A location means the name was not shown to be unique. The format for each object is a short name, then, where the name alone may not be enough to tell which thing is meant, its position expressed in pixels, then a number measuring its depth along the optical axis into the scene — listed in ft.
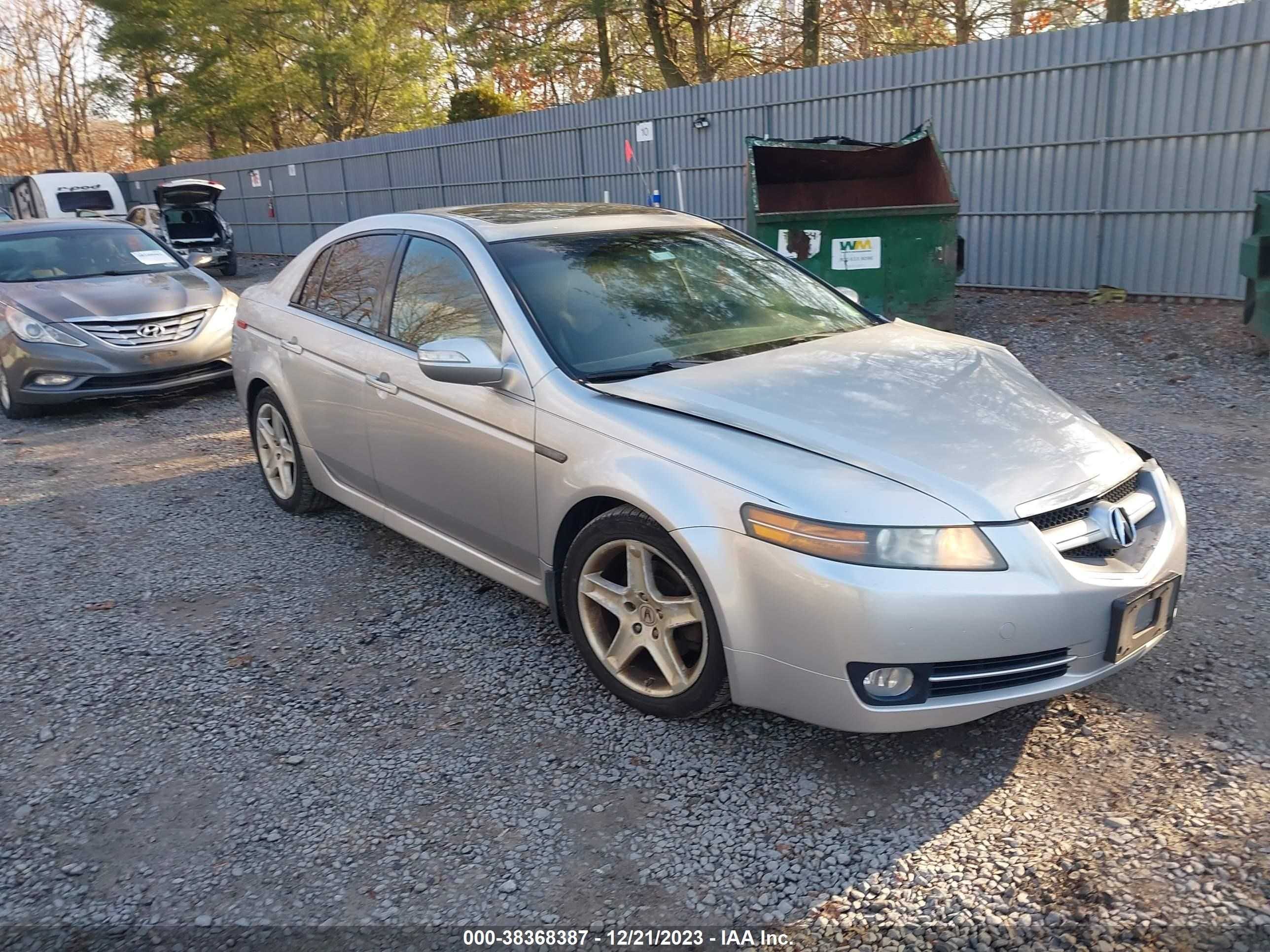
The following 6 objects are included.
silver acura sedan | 8.98
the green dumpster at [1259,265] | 25.12
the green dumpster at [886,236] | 29.04
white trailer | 72.33
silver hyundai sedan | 26.43
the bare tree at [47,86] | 145.28
